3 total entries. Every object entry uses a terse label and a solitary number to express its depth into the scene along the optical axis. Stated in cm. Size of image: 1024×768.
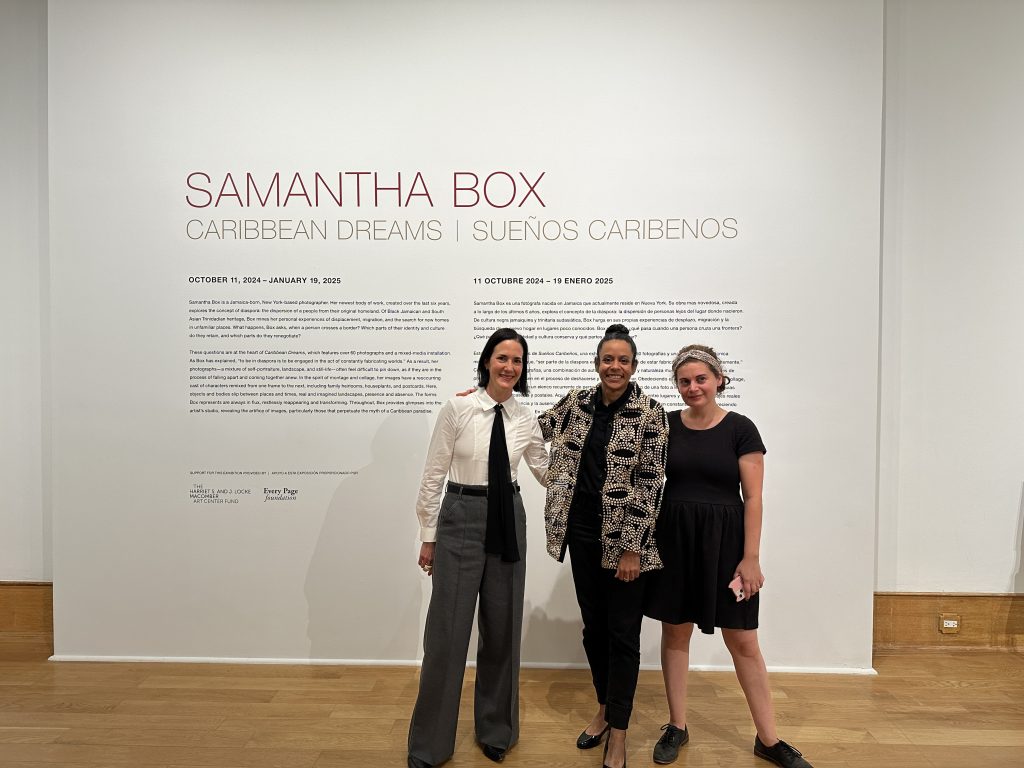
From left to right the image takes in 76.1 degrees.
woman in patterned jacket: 244
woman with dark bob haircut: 254
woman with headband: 247
